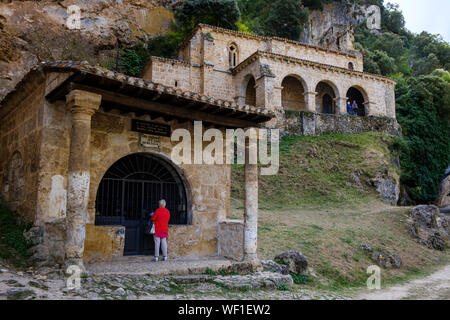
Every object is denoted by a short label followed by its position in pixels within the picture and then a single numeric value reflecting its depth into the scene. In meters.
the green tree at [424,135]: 26.97
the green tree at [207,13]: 31.75
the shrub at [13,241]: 6.95
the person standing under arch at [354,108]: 30.79
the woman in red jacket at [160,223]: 8.22
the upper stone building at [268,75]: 26.38
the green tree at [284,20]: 39.22
